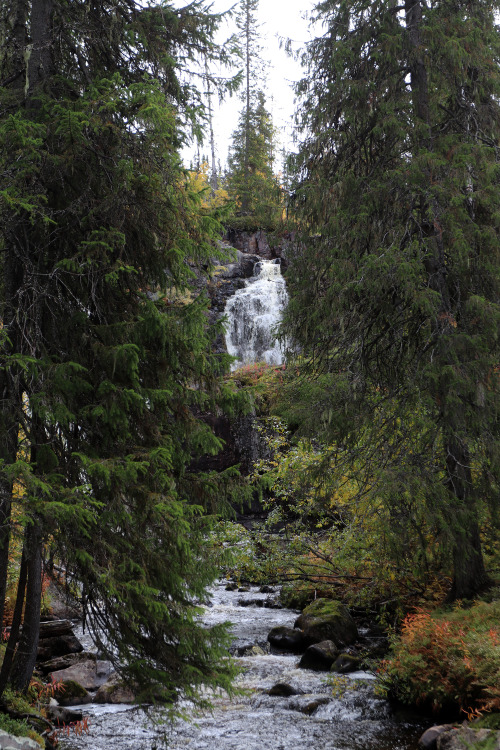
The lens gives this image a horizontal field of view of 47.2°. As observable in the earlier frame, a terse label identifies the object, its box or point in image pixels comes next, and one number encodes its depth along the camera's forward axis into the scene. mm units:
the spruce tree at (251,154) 34219
